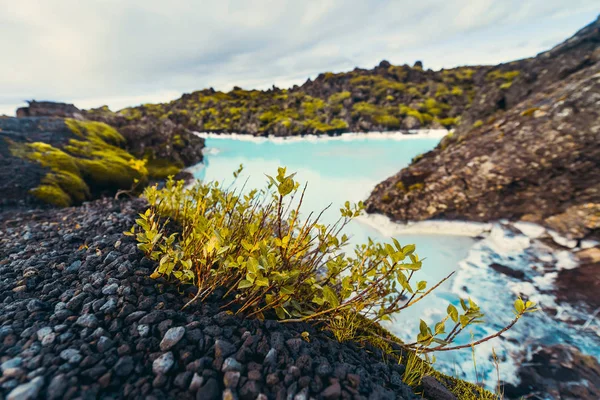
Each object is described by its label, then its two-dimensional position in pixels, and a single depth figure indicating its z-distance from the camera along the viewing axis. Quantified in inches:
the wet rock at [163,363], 19.6
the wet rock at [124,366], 19.2
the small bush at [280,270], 23.2
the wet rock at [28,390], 17.1
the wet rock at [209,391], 18.9
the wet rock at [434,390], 23.9
